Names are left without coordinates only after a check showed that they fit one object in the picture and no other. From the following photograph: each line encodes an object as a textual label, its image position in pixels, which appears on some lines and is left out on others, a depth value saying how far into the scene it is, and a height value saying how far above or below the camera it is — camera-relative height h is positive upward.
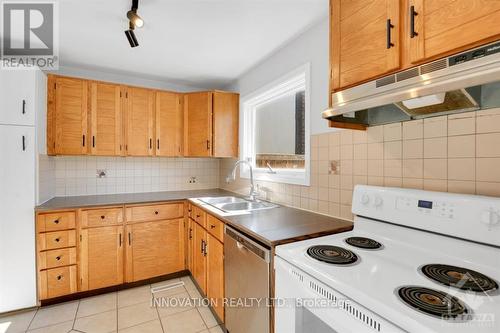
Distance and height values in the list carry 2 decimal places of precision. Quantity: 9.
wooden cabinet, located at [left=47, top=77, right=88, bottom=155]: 2.31 +0.48
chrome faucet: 2.38 -0.27
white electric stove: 0.65 -0.39
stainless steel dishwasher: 1.24 -0.69
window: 2.06 +0.37
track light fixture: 1.44 +0.91
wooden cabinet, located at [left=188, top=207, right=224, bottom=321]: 1.73 -0.81
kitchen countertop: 1.27 -0.37
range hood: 0.72 +0.28
